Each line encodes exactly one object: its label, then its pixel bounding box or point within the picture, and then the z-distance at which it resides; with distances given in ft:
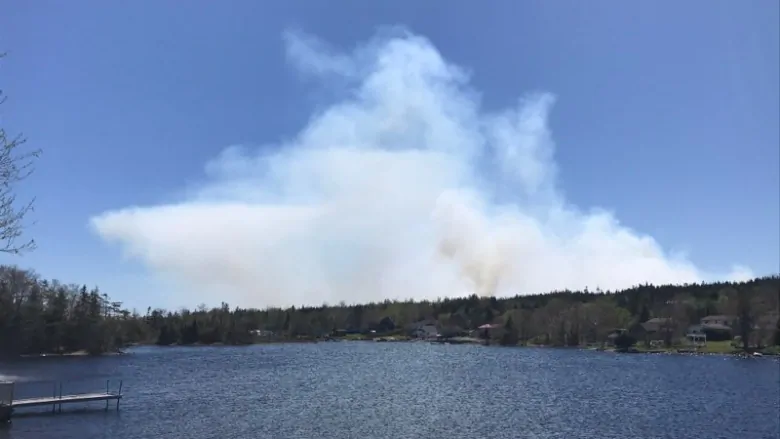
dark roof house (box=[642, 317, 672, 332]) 450.30
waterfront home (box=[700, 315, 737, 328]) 471.21
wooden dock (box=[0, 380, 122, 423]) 129.39
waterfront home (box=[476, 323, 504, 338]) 578.99
